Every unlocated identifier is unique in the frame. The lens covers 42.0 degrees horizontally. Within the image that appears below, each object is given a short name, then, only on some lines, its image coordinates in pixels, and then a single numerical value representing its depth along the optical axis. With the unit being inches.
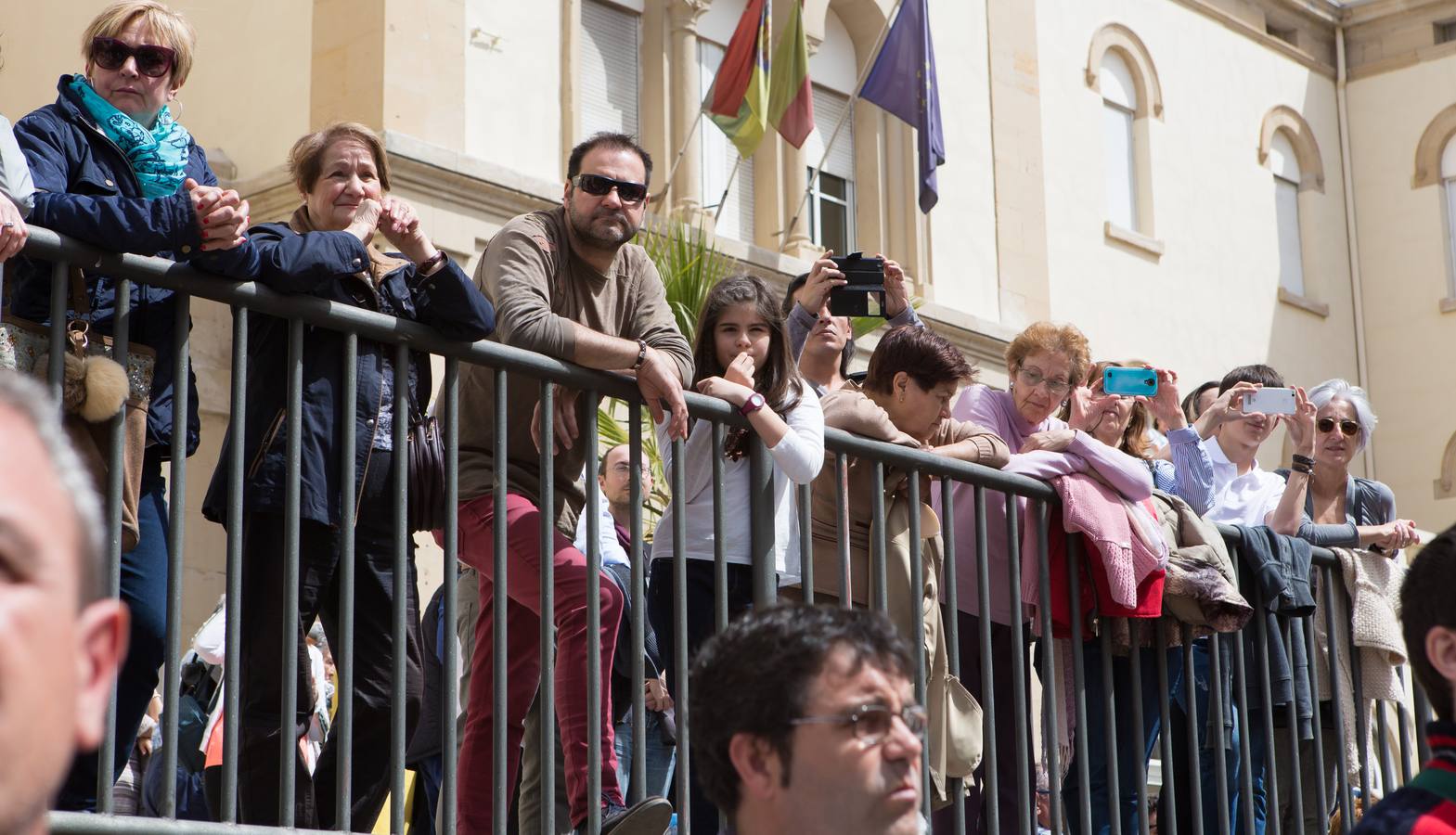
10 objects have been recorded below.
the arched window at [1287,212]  891.4
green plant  442.6
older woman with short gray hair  296.8
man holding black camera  240.4
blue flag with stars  601.9
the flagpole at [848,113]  609.6
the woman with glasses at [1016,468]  231.8
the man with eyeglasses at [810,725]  119.5
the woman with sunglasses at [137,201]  153.7
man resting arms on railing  187.5
